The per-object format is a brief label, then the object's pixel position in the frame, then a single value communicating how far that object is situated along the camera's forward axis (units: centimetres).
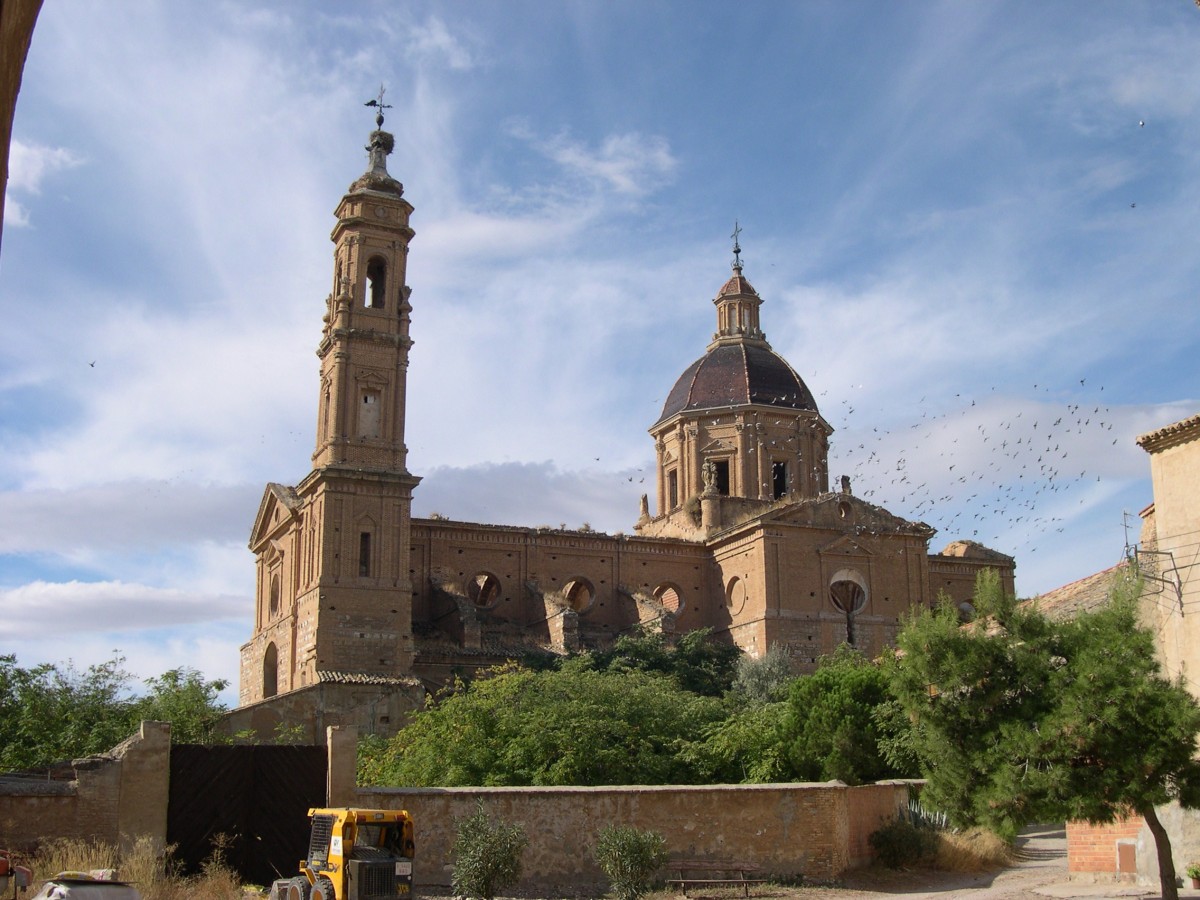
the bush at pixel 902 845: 1884
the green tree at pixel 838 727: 2231
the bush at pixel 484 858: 1514
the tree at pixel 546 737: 2086
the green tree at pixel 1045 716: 1473
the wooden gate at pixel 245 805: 1520
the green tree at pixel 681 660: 3366
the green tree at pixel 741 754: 2220
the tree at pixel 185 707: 2572
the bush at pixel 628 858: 1561
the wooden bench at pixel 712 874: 1667
